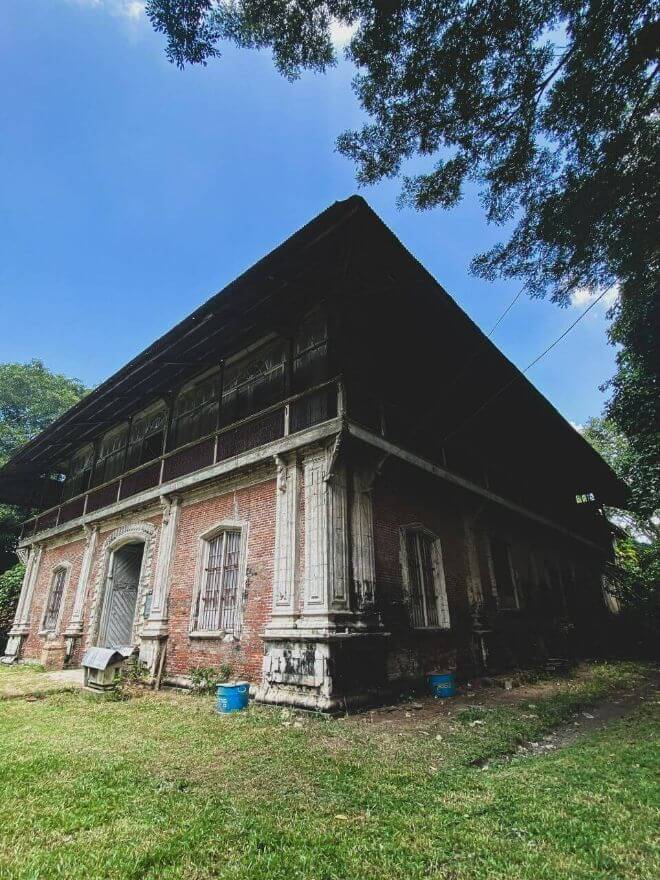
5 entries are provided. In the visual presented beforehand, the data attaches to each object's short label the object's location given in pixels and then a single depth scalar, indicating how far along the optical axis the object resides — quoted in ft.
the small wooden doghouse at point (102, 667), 26.43
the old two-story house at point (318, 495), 23.62
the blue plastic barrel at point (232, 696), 20.92
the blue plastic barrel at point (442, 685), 24.41
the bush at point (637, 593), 43.93
